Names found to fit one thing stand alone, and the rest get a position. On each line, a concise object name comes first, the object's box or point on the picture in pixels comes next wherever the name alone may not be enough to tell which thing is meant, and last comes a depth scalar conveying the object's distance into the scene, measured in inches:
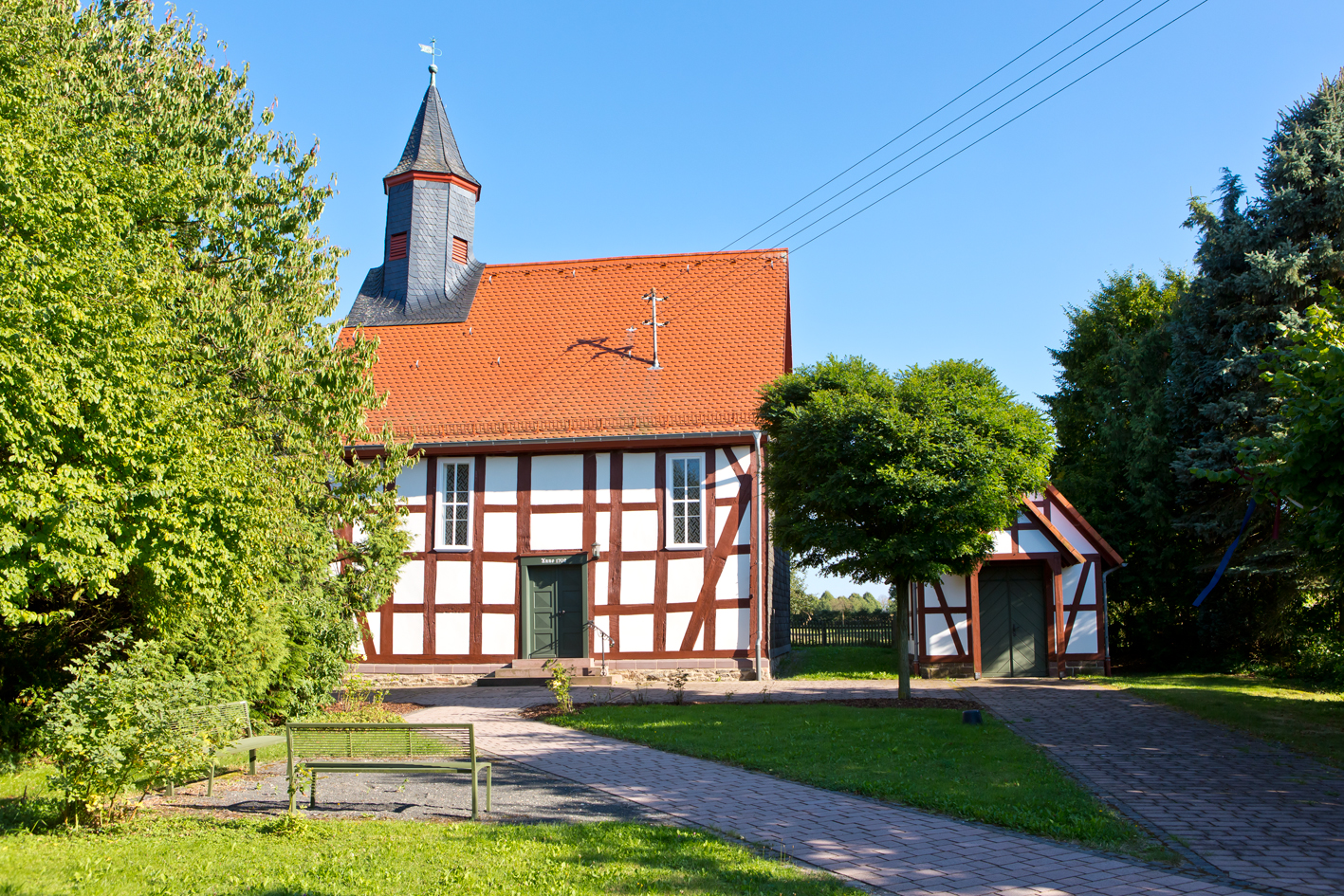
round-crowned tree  525.7
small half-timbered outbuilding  722.2
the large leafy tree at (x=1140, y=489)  820.0
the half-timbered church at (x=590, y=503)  736.3
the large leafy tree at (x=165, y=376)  316.5
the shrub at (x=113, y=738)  274.2
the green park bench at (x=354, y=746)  300.7
